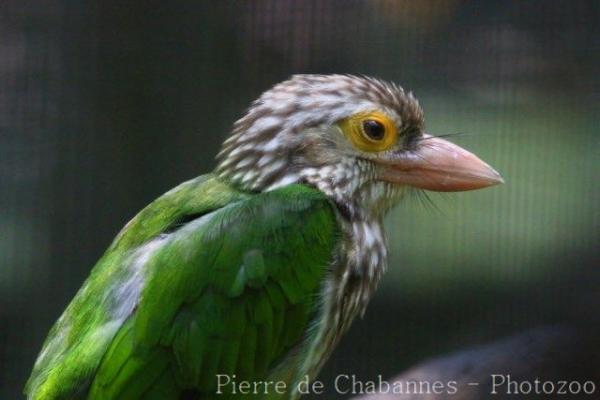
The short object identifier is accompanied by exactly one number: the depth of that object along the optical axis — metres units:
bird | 1.65
